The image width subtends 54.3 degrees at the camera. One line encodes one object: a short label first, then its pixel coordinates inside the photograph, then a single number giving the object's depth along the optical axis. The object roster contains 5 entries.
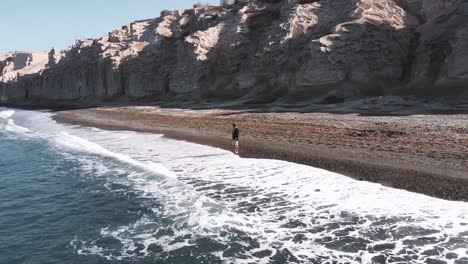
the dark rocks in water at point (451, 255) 10.87
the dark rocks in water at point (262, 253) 11.77
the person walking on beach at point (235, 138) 25.15
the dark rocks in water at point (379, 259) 10.91
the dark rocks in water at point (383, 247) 11.64
